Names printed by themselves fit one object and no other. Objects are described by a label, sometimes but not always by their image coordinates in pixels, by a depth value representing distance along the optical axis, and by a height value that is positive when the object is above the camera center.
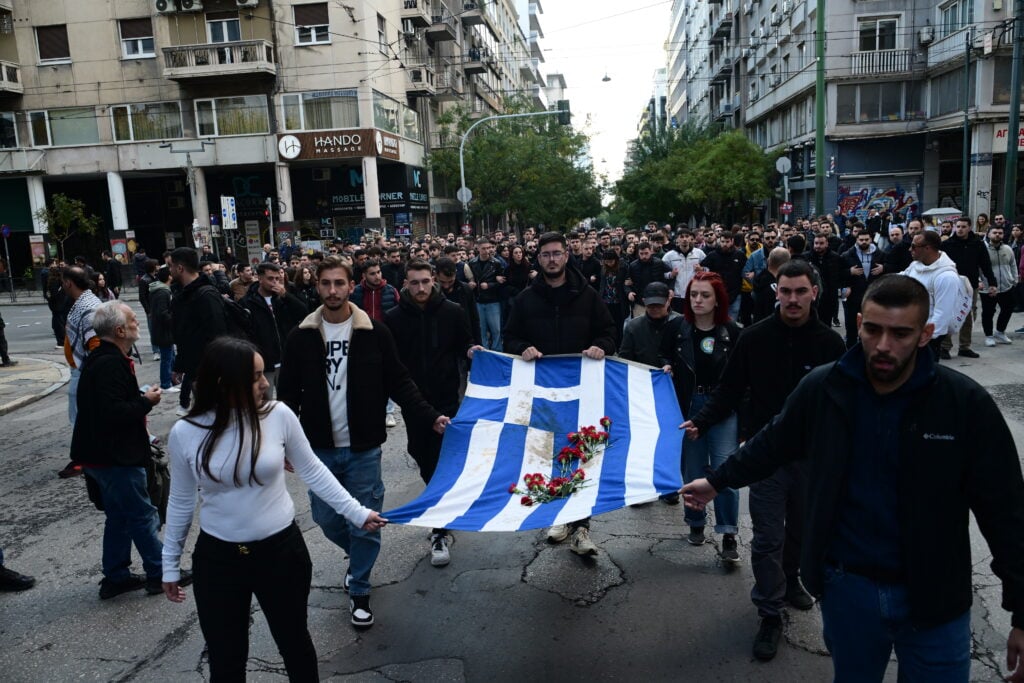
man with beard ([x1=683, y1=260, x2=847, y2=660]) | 4.26 -1.00
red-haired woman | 5.49 -1.05
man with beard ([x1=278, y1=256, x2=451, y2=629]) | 4.74 -1.00
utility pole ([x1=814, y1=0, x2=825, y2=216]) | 21.14 +2.27
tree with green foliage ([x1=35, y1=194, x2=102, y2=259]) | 34.84 +0.95
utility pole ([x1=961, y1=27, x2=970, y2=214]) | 28.17 +1.67
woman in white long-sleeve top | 3.27 -1.16
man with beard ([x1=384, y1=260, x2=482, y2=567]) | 5.79 -0.86
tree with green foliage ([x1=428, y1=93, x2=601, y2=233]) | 43.81 +2.90
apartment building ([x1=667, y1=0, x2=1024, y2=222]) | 31.78 +4.45
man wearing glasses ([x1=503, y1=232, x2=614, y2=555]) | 5.96 -0.73
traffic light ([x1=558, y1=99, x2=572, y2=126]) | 33.53 +4.39
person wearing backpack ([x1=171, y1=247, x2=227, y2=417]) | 7.82 -0.76
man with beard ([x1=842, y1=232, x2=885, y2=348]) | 12.01 -1.07
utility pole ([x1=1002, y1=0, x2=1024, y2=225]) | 19.34 +1.95
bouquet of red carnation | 4.66 -1.54
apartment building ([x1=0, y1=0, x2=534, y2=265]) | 34.72 +5.64
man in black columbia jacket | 2.54 -0.98
